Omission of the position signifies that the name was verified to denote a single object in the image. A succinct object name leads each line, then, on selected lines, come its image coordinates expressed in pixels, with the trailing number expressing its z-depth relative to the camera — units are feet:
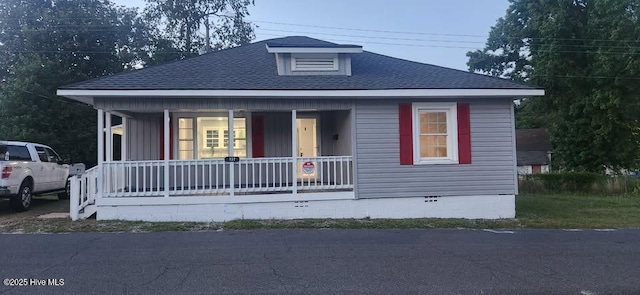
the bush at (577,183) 65.10
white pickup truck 35.04
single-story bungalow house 32.58
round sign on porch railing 34.44
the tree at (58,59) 66.18
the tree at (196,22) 95.81
